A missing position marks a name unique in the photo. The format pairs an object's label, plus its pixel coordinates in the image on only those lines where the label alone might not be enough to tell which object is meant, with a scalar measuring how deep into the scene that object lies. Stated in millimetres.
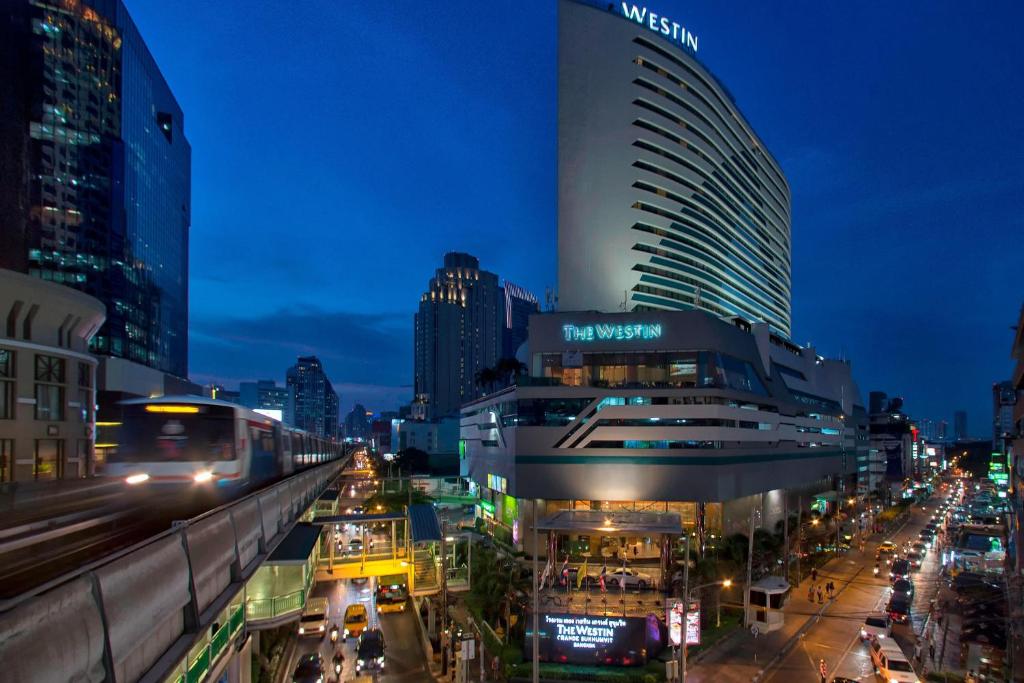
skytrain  14648
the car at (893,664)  23395
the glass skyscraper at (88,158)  58166
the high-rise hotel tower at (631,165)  75312
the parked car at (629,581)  32616
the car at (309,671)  22328
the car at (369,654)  24188
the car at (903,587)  35719
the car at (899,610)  34281
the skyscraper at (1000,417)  109206
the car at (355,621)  29797
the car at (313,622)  30516
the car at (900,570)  40553
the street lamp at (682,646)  21047
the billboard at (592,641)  24234
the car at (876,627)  29641
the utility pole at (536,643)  19000
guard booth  31844
